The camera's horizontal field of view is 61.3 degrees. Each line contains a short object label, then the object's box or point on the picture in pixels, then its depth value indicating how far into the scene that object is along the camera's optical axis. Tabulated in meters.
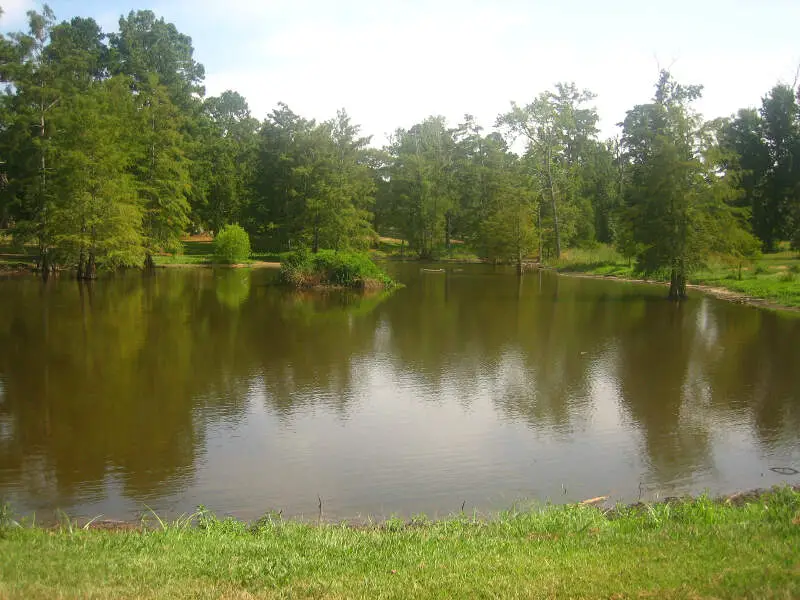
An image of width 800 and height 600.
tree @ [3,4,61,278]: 36.66
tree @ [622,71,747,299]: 29.05
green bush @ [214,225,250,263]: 50.84
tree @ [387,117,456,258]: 63.47
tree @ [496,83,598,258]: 56.25
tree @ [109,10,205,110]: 60.16
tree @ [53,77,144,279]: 35.62
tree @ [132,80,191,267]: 43.66
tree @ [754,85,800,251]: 48.72
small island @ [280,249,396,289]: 35.25
